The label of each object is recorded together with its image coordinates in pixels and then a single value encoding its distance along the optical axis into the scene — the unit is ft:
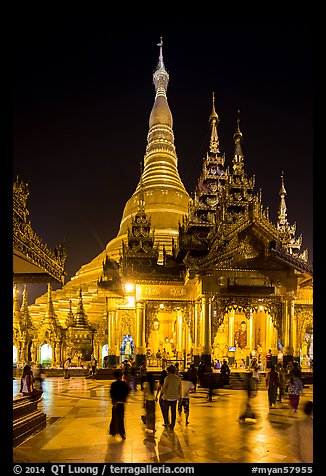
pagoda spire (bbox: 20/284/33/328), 100.08
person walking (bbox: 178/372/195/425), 35.76
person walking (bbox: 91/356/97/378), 76.83
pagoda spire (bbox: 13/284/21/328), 94.63
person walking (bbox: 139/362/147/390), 60.14
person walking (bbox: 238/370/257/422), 36.45
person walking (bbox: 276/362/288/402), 50.85
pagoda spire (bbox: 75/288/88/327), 98.32
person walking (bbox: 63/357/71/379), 76.71
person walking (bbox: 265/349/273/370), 73.54
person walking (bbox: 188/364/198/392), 46.40
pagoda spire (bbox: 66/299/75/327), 97.71
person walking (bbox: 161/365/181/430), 32.63
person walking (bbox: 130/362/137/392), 54.60
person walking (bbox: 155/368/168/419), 36.55
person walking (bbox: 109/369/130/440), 29.73
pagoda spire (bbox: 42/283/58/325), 94.32
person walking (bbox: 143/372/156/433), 32.09
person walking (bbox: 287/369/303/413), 37.68
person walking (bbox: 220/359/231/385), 62.85
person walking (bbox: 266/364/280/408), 44.68
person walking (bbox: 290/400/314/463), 19.33
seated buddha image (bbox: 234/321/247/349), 94.53
